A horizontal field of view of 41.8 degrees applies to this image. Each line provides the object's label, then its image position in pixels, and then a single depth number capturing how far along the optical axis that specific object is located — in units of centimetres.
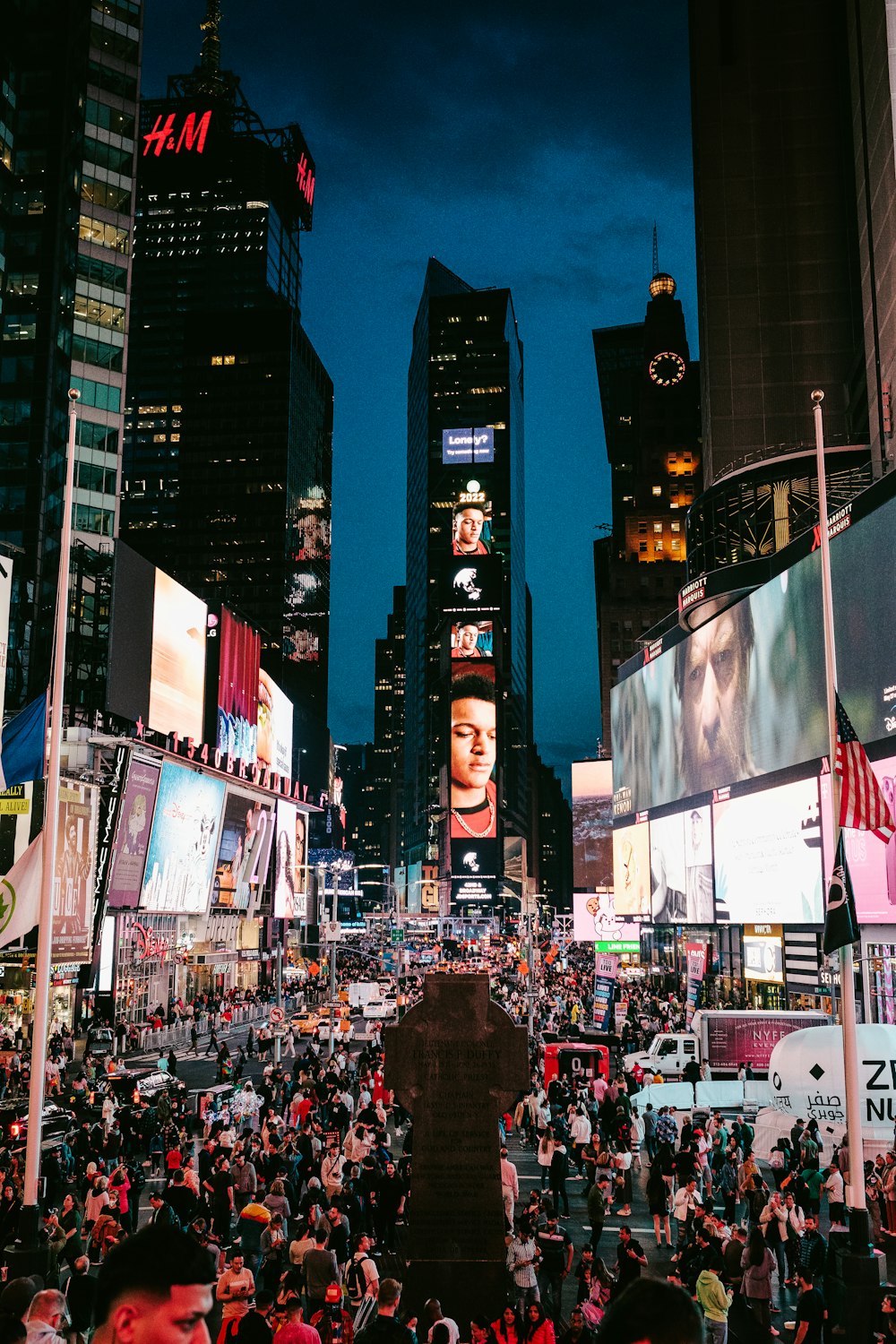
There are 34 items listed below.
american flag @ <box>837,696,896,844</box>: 1412
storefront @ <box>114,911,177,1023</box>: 5441
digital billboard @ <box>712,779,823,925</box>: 4572
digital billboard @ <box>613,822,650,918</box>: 7619
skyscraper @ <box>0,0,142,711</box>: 7075
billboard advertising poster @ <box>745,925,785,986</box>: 5047
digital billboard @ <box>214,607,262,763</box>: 7025
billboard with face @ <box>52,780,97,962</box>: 4216
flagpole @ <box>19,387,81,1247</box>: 1323
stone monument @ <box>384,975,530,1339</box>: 1460
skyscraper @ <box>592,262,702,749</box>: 16138
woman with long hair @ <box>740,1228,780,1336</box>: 1348
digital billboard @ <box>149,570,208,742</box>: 6012
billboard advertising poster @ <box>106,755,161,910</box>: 4950
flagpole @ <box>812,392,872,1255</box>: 1262
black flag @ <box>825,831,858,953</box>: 1378
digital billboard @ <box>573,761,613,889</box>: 10475
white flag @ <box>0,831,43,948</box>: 1448
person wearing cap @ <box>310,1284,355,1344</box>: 1129
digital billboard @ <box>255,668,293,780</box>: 8300
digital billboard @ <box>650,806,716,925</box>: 6040
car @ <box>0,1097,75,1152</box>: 2094
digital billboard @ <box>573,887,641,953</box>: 5906
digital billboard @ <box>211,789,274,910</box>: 6506
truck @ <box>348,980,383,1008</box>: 4955
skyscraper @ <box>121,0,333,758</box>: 16575
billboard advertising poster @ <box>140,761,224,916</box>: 5369
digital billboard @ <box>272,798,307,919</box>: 7800
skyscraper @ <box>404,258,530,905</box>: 15025
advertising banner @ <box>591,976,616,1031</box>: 3953
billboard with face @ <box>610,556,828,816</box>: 4816
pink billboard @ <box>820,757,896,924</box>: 3769
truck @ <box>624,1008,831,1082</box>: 3062
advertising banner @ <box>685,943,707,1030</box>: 4691
